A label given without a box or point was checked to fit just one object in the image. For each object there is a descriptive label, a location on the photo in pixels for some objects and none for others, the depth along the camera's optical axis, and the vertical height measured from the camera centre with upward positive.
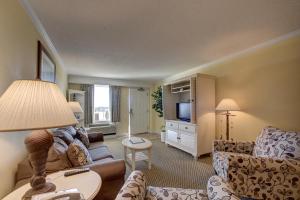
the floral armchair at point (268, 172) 1.77 -0.79
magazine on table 3.16 -0.75
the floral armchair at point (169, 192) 1.10 -0.69
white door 6.52 -0.24
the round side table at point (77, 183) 1.06 -0.61
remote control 1.33 -0.59
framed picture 2.07 +0.62
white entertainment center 3.51 -0.40
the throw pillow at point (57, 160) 1.55 -0.57
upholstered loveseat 1.42 -0.65
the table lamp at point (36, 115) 0.85 -0.06
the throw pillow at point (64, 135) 2.31 -0.47
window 5.86 +0.02
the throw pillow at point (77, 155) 1.72 -0.57
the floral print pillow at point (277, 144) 1.96 -0.54
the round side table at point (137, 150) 2.85 -0.84
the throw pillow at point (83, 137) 2.92 -0.62
